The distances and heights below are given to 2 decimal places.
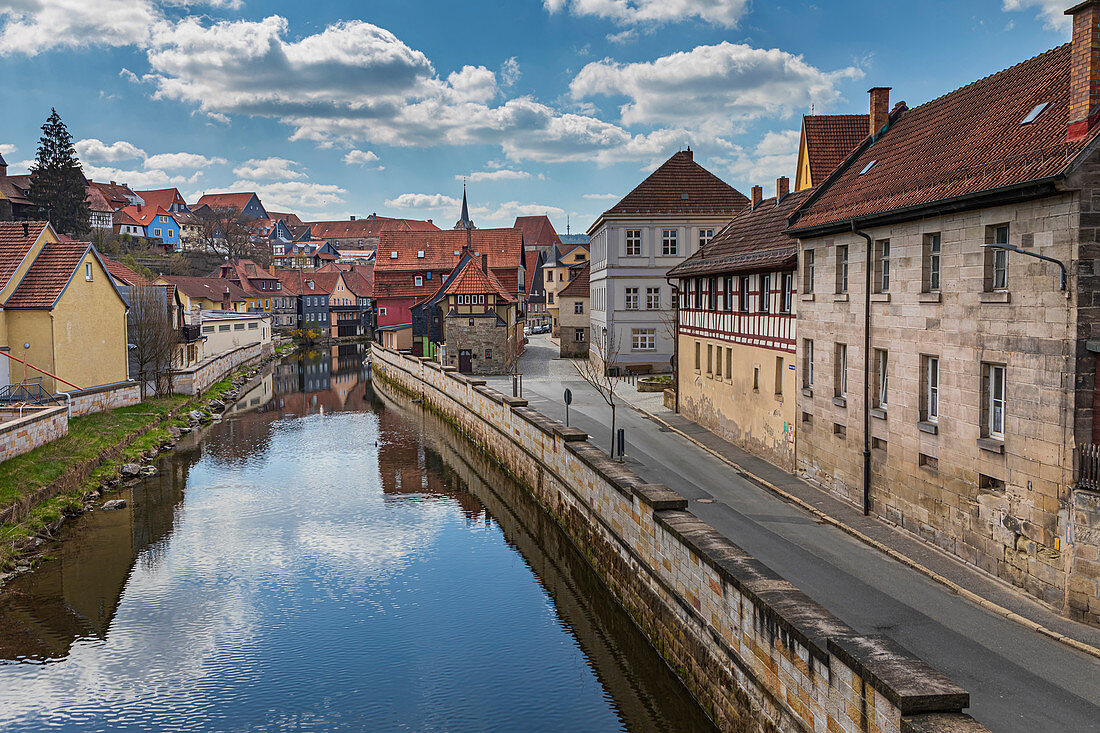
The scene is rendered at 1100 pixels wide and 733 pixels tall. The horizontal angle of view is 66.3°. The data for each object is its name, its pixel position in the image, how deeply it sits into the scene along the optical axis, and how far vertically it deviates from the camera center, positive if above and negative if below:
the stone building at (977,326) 12.16 -0.33
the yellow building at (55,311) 30.88 +0.23
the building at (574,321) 61.25 -0.69
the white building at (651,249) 46.69 +3.42
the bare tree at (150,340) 39.84 -1.13
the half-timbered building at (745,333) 23.38 -0.74
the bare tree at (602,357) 43.82 -2.54
